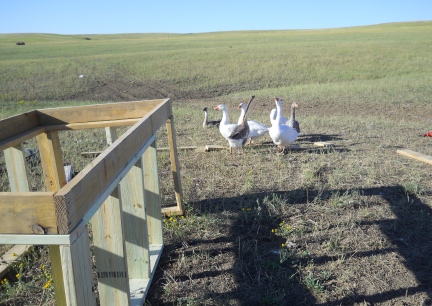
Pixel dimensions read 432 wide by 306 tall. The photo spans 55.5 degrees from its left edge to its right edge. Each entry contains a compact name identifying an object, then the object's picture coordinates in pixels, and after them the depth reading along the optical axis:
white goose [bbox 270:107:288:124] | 9.28
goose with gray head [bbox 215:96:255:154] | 7.81
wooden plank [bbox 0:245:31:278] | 3.89
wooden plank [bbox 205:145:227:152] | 8.11
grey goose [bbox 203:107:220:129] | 10.95
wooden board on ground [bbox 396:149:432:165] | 6.78
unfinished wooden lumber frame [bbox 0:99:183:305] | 1.74
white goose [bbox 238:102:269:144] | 8.38
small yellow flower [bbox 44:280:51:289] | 3.36
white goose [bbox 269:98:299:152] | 7.50
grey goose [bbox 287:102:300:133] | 8.71
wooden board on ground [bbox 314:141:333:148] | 8.15
